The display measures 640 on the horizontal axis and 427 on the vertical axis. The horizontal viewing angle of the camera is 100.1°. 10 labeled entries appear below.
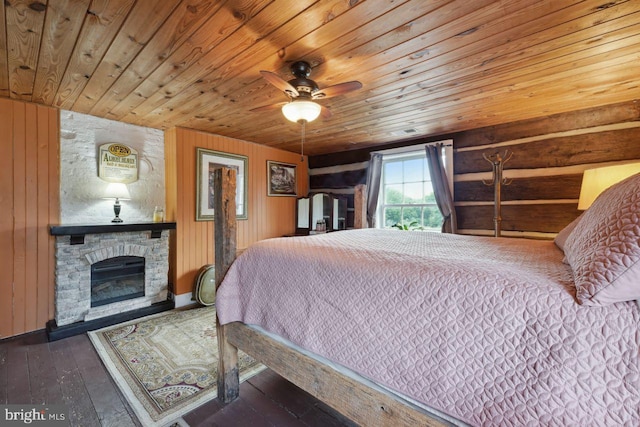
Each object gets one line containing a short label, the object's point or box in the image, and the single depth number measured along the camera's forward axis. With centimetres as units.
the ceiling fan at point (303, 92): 184
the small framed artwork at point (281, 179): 457
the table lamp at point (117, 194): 313
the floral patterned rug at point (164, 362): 174
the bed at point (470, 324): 67
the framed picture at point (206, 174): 366
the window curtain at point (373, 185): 421
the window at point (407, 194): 391
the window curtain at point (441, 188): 349
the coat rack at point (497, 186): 303
